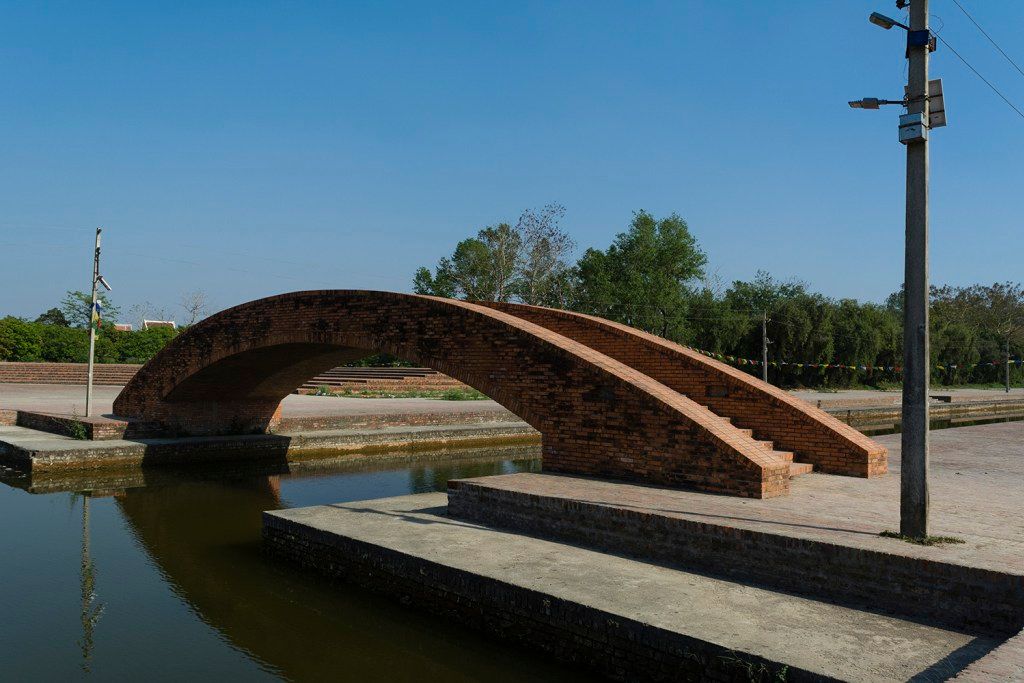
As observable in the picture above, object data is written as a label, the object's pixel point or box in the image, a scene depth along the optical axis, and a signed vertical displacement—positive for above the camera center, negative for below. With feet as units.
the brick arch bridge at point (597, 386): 24.16 -1.02
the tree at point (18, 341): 103.81 +1.07
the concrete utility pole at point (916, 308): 17.47 +1.26
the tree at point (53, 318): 181.20 +7.37
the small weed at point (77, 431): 47.93 -5.08
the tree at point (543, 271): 135.03 +15.17
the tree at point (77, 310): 140.91 +7.31
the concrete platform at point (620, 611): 14.03 -5.41
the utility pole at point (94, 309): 51.98 +2.84
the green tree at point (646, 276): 129.80 +14.37
